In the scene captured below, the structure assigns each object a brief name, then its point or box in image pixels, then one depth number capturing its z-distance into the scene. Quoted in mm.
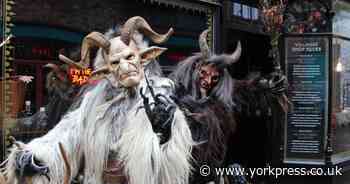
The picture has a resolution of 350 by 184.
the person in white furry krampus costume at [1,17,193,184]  3670
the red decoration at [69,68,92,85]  4664
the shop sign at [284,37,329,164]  6941
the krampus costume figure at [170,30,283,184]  4539
